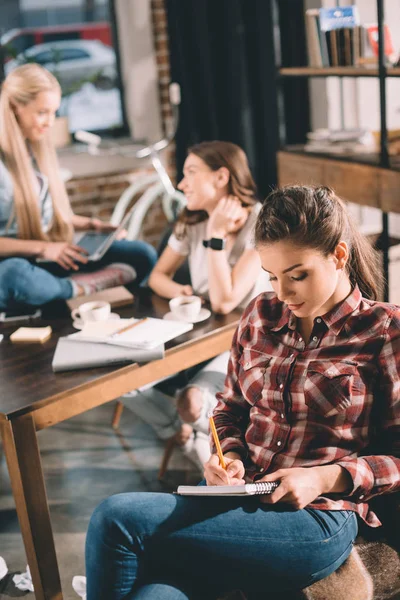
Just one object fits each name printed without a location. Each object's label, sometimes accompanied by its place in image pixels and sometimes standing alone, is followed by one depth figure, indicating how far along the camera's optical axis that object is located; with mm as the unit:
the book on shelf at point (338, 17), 2809
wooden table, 1527
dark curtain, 3645
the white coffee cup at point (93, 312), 1893
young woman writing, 1207
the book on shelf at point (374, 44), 2732
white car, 4223
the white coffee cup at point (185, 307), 1902
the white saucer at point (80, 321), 1921
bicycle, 3779
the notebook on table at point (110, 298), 2078
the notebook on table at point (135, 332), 1731
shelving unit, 2592
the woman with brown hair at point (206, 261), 1989
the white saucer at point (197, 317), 1907
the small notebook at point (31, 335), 1861
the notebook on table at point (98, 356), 1661
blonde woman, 2367
